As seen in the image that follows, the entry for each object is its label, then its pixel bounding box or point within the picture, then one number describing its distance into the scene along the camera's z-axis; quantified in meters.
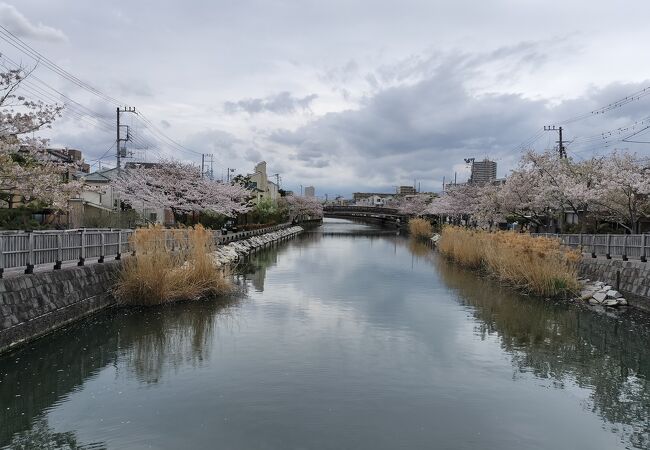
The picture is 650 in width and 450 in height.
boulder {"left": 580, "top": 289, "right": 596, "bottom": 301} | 17.52
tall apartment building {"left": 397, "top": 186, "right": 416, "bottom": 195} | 177.81
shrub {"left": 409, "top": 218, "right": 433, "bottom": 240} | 62.74
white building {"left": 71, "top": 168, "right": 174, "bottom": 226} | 30.30
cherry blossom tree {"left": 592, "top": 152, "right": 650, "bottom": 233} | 19.22
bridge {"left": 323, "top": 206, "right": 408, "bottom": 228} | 106.12
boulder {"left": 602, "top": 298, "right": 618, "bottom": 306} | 16.48
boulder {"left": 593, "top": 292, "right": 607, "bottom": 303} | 16.89
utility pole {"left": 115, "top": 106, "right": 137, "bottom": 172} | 36.16
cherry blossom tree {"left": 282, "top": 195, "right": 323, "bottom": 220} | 95.81
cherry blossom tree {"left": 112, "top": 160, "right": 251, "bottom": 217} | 33.62
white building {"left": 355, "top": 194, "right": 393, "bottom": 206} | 164.38
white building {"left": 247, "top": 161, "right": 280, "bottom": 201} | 78.44
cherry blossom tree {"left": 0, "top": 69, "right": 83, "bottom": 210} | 12.61
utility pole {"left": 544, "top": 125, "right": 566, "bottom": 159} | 36.06
